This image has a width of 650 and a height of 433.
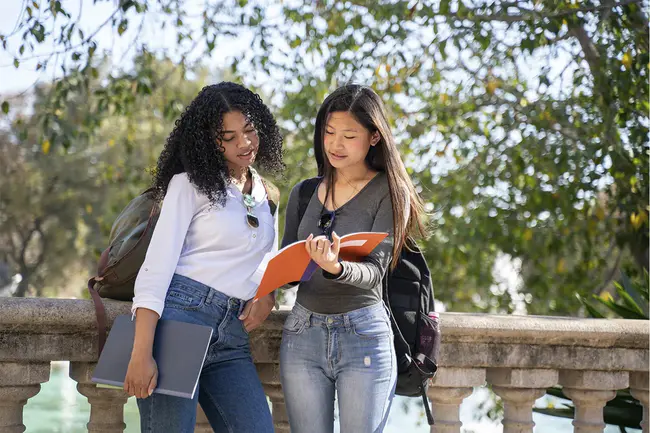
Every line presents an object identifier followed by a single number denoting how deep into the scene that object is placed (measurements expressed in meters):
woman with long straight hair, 2.82
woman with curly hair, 2.70
